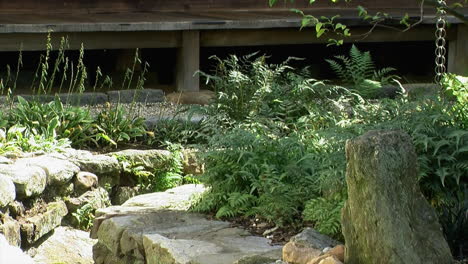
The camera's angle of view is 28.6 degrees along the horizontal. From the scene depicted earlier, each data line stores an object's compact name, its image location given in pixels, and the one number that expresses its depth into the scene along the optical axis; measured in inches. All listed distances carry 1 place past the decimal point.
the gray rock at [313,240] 191.0
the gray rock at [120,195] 319.6
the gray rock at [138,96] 385.4
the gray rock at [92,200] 300.5
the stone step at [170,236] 206.5
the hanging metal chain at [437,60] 286.8
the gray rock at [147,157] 320.2
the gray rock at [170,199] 255.8
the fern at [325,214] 207.5
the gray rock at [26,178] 271.9
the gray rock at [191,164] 324.8
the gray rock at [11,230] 261.3
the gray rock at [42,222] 273.7
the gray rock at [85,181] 302.4
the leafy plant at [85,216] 302.2
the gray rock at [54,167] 288.5
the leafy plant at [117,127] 335.9
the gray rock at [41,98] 356.4
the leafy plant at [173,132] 338.6
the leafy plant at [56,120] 323.0
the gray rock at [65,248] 279.4
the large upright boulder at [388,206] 168.2
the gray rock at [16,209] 270.8
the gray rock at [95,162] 308.3
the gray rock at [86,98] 373.4
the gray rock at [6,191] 259.9
